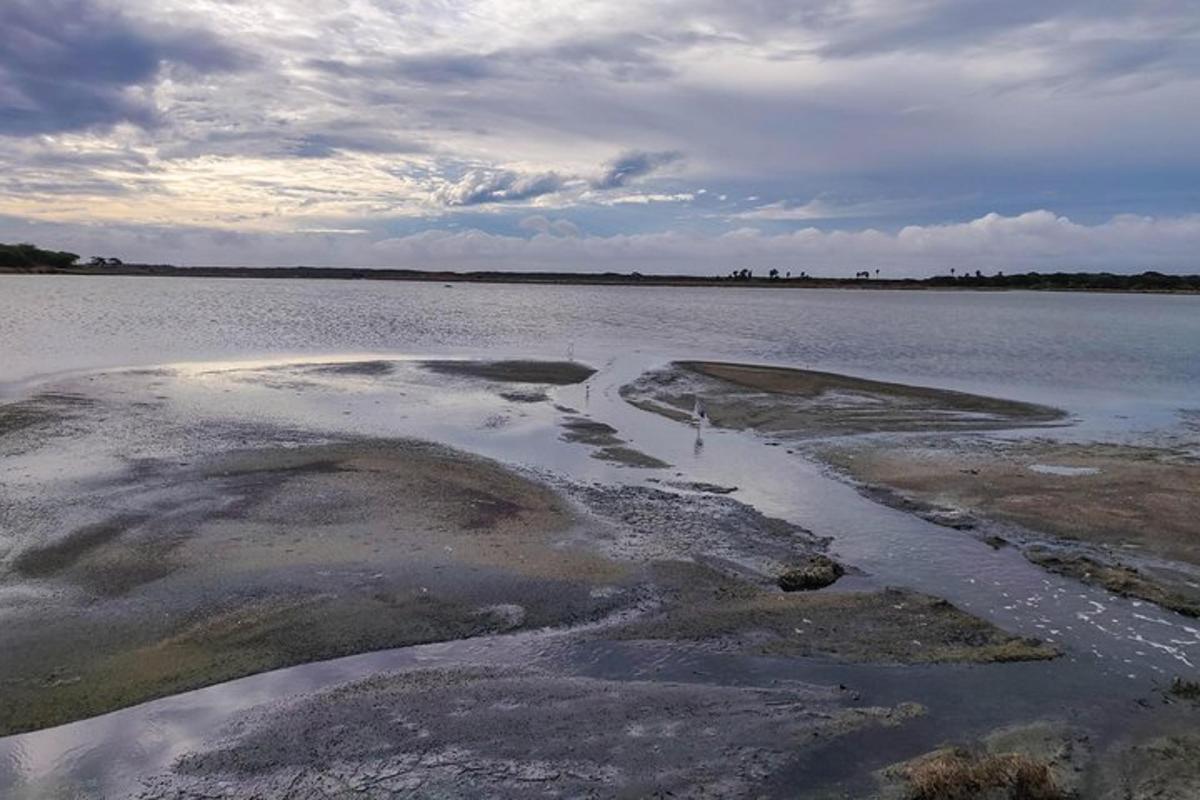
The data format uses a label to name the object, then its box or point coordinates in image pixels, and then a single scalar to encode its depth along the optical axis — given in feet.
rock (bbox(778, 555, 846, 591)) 35.40
